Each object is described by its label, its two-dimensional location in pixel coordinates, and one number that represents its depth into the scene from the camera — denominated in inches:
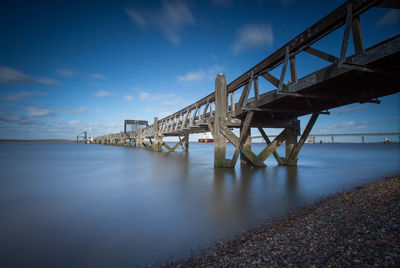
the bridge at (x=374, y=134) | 3915.8
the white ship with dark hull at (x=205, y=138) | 4605.8
